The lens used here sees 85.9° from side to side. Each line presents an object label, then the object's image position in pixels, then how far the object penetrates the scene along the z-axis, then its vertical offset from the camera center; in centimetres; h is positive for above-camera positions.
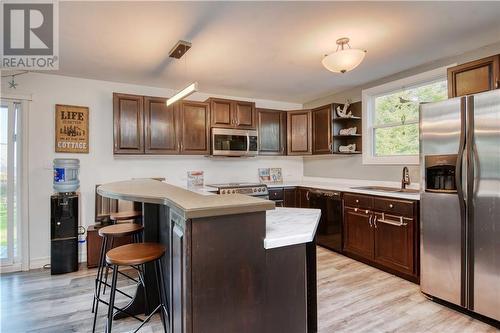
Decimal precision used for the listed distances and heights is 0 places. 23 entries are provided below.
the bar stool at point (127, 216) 269 -49
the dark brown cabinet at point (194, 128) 400 +61
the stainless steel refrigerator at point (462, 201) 210 -30
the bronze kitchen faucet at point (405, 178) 344 -15
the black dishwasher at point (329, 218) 375 -73
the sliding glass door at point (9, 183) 335 -18
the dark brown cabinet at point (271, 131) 466 +64
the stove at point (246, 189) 393 -32
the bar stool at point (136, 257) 165 -56
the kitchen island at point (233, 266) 123 -49
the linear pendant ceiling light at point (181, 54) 257 +121
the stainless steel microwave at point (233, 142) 414 +40
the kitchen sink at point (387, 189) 331 -29
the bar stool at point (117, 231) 215 -52
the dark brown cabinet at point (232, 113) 420 +87
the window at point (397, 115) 337 +73
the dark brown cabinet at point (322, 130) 426 +61
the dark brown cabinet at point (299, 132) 464 +61
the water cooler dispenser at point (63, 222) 321 -65
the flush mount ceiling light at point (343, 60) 235 +96
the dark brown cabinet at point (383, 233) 284 -78
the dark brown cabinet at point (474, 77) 233 +82
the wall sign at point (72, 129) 355 +54
